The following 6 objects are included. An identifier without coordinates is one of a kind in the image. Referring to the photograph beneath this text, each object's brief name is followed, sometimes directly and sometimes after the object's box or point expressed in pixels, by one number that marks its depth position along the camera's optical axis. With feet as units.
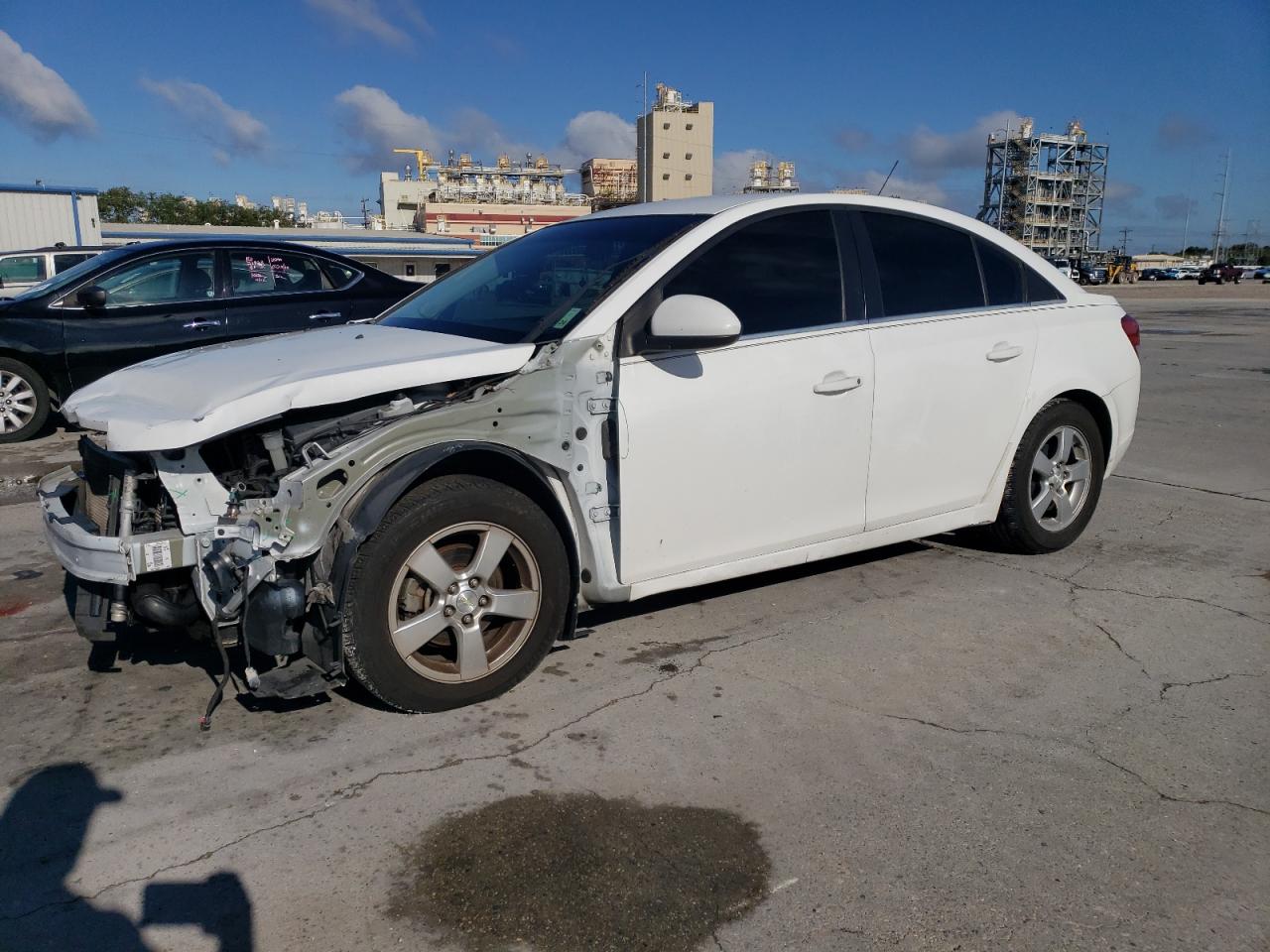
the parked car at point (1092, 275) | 241.55
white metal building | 77.82
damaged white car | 10.09
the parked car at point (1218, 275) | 230.89
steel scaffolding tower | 320.91
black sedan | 26.71
